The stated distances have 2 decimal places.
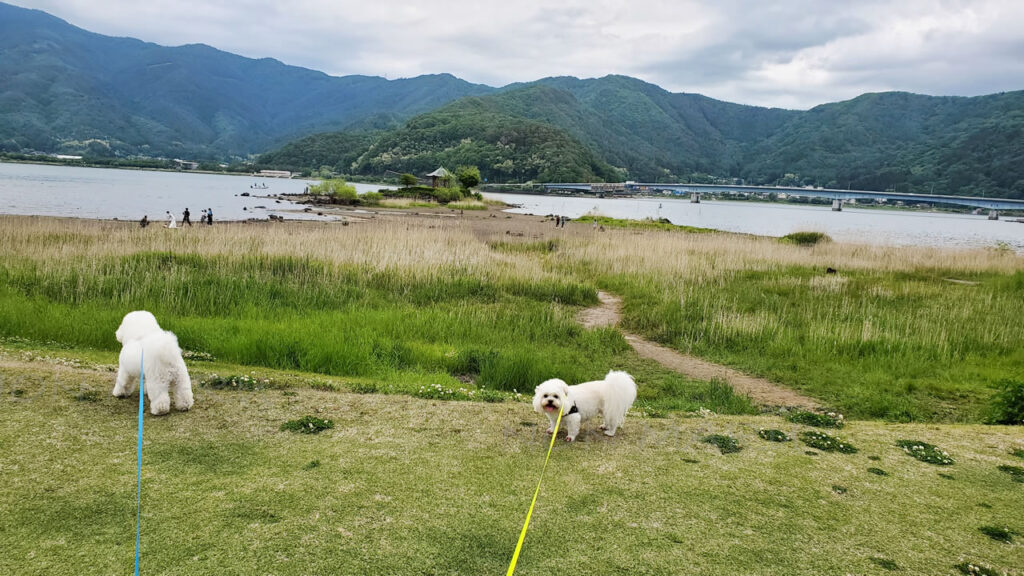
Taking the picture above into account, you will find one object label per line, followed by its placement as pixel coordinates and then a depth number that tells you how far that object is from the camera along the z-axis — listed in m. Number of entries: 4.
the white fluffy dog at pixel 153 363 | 4.93
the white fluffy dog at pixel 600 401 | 5.02
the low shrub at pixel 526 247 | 24.03
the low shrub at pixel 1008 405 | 6.85
